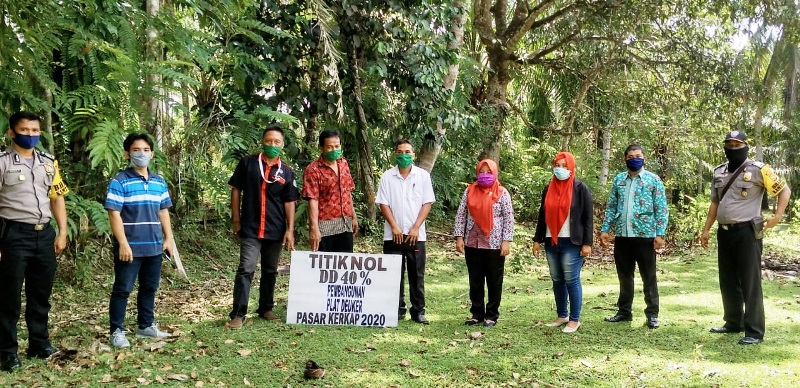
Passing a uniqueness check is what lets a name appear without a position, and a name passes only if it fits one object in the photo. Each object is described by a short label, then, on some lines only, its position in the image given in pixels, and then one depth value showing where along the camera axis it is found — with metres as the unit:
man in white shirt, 6.07
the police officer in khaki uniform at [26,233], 4.52
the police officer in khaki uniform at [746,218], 5.56
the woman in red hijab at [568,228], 5.81
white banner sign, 5.99
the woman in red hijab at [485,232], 5.93
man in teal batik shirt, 6.05
